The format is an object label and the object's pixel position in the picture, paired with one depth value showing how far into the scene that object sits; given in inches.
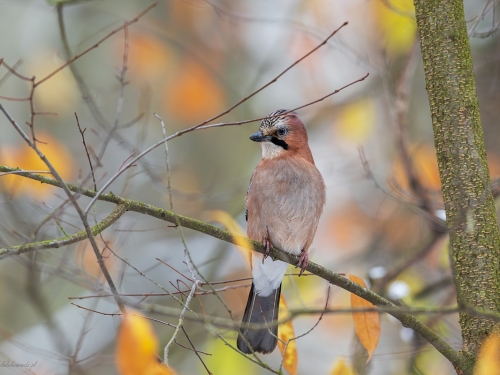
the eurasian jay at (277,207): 386.6
